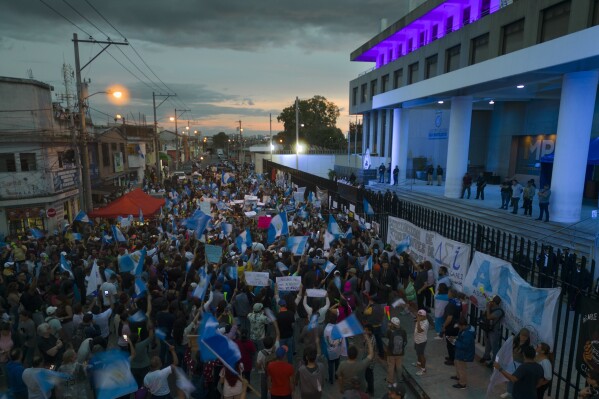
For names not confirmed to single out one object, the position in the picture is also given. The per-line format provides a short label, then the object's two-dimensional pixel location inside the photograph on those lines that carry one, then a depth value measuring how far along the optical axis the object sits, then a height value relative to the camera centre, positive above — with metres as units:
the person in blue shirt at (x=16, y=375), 5.84 -3.61
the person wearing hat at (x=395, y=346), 6.54 -3.46
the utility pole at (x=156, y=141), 37.25 -0.09
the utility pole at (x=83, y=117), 16.58 +1.01
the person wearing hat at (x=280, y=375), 5.46 -3.32
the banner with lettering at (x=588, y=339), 5.16 -2.66
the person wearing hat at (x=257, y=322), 6.91 -3.26
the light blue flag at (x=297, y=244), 10.90 -2.90
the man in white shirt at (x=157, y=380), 5.36 -3.36
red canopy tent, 16.31 -2.90
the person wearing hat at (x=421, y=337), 6.98 -3.56
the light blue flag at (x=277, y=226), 12.70 -2.80
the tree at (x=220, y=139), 182.07 +1.04
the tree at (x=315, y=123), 81.81 +4.53
